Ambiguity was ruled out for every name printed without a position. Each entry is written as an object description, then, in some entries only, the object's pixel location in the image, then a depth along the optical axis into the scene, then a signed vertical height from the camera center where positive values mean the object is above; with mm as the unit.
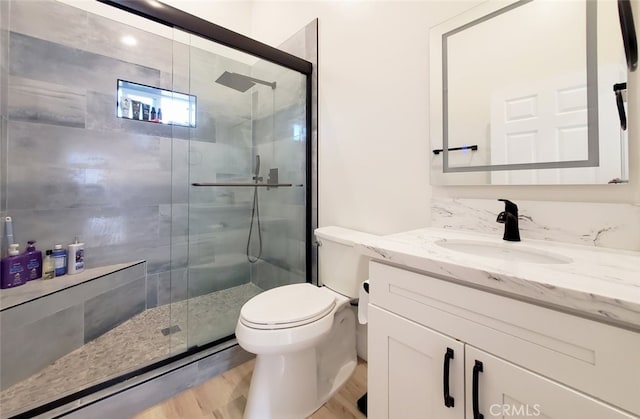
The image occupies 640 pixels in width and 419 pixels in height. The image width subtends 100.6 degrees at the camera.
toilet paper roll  1096 -392
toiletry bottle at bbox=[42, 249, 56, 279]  1551 -307
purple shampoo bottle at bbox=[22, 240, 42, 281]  1486 -266
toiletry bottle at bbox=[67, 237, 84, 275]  1644 -277
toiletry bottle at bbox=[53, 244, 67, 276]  1593 -272
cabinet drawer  455 -258
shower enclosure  1438 +218
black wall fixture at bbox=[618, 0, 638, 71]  733 +500
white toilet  1039 -512
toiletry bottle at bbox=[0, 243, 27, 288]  1391 -296
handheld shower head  2105 +353
